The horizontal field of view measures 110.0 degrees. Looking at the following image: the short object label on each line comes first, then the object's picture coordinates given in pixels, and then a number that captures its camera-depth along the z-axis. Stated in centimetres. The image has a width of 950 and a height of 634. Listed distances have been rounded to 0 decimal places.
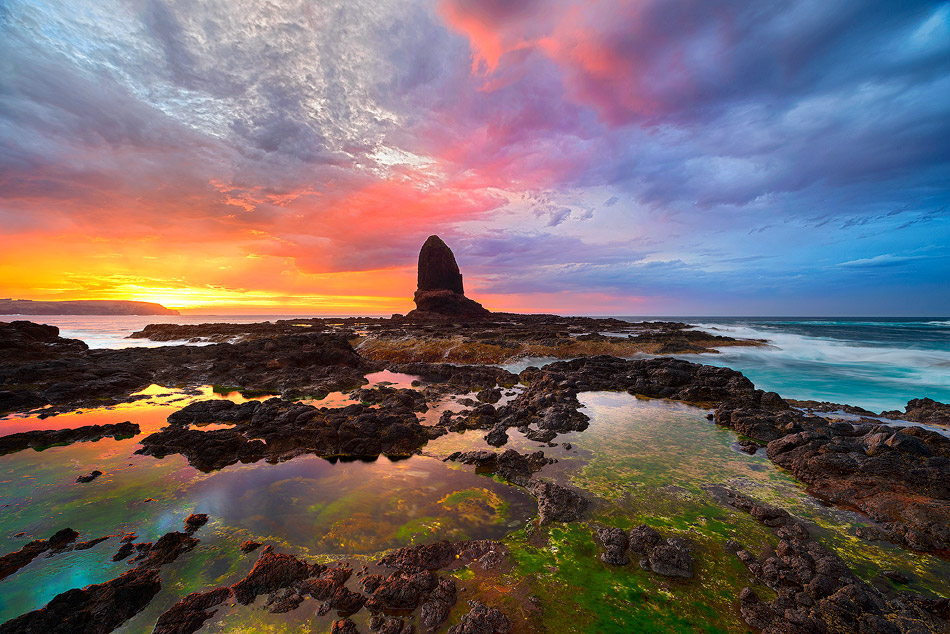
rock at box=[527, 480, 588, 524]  830
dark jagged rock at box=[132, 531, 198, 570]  664
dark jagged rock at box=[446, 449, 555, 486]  1042
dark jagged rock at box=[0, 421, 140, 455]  1223
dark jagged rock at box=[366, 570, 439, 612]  566
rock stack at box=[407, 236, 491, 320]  8456
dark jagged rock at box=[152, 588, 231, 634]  525
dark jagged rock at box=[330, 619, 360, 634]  519
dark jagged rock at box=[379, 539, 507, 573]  656
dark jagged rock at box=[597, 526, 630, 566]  683
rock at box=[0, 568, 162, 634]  507
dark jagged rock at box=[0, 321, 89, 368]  2519
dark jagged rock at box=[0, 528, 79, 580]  646
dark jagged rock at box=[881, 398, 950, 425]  1510
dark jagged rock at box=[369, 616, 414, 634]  522
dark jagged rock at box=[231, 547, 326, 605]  592
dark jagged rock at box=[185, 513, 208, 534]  777
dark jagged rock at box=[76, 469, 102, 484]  997
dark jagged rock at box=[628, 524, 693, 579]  652
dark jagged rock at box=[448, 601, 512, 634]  514
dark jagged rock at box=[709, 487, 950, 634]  527
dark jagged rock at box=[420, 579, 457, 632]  538
